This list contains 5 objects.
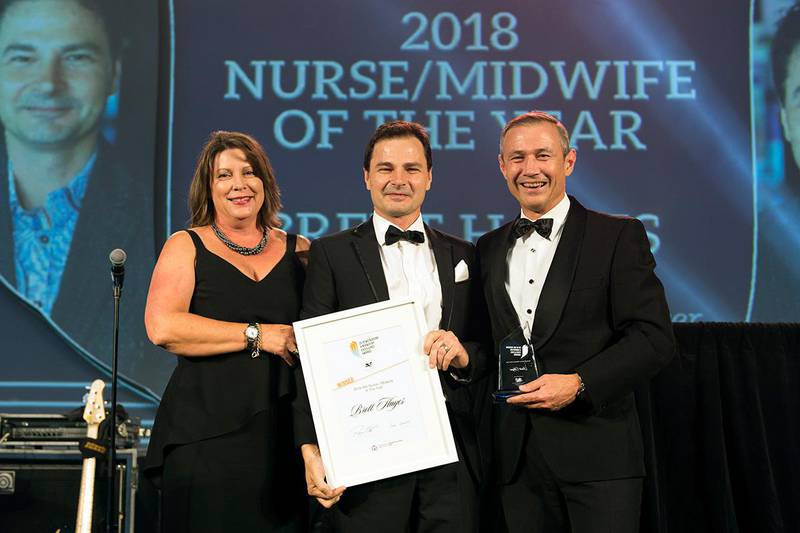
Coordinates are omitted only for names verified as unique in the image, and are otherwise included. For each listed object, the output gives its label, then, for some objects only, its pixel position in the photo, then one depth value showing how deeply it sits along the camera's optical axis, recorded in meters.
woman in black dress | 2.71
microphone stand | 3.24
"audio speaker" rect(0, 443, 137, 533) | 3.66
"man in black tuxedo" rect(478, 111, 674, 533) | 2.46
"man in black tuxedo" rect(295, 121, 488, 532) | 2.45
